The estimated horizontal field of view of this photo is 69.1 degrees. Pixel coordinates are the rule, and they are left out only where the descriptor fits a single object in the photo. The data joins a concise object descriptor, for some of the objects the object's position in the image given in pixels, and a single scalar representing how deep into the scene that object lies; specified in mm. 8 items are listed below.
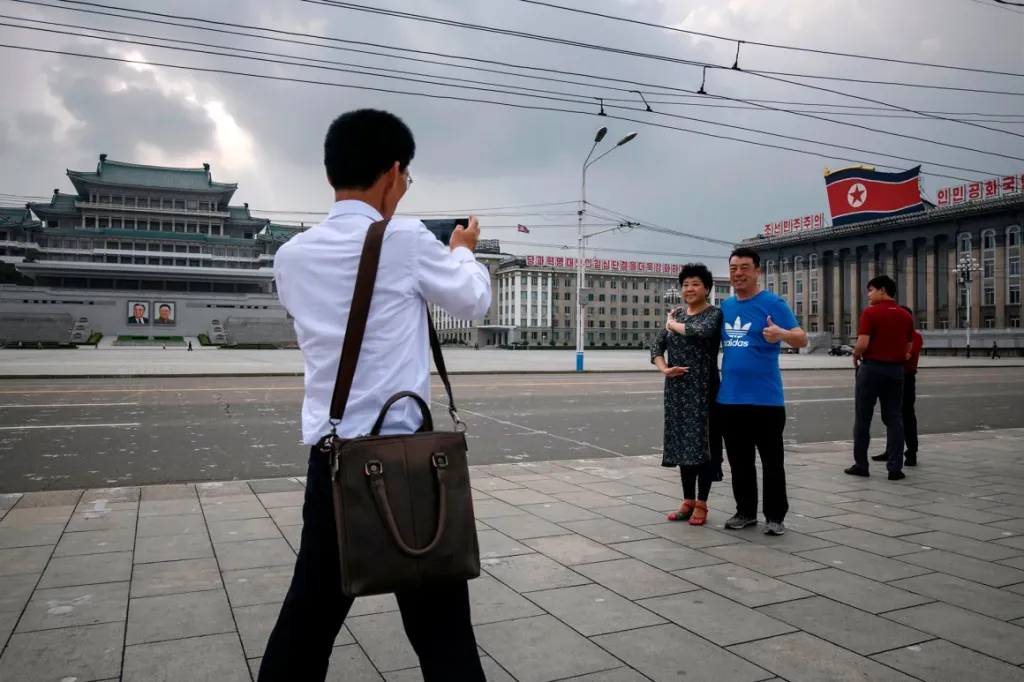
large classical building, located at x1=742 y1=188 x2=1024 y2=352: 65438
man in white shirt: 1715
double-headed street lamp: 26725
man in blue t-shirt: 4695
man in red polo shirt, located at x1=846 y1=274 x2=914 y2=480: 6766
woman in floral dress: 4773
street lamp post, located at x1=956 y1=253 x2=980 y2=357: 50969
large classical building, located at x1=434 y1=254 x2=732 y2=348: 106125
